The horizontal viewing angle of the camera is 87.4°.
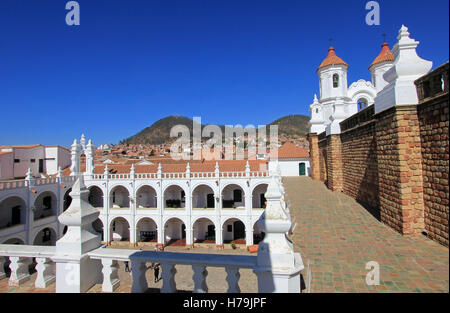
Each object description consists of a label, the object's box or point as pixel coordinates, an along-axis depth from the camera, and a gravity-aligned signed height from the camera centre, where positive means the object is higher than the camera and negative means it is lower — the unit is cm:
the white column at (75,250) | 296 -107
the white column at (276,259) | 238 -100
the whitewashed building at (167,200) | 2261 -377
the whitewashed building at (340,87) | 1997 +634
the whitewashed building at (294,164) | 2878 -40
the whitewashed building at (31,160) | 2281 +82
